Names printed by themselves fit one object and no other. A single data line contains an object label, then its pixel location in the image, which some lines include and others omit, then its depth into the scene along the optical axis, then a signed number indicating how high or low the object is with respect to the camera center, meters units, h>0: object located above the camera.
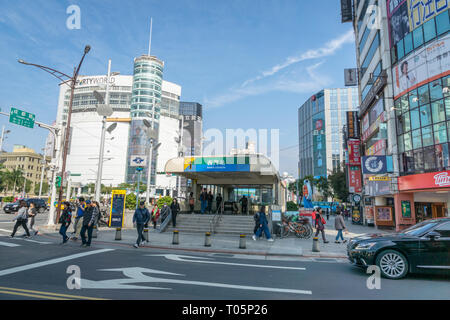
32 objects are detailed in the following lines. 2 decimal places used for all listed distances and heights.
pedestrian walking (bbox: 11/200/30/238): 12.27 -0.89
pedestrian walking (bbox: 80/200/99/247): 10.68 -0.84
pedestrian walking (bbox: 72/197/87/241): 12.52 -0.99
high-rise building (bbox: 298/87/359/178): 99.62 +28.55
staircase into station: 16.42 -1.53
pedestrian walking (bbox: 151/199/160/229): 18.31 -1.04
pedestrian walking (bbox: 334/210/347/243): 13.70 -1.08
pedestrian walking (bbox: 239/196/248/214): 21.13 -0.29
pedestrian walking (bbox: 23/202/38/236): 13.45 -0.81
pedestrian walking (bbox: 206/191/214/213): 21.78 -0.10
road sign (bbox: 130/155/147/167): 18.34 +2.61
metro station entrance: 17.56 +1.69
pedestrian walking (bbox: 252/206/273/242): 13.82 -1.23
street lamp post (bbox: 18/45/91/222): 16.27 +7.46
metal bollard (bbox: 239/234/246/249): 11.59 -1.82
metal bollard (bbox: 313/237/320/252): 11.17 -1.79
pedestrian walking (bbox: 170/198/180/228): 17.03 -0.68
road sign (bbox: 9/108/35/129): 16.42 +4.89
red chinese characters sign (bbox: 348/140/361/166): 31.53 +5.51
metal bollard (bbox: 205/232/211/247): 11.90 -1.78
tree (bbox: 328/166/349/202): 45.38 +2.99
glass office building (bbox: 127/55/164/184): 102.81 +36.89
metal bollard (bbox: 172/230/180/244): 12.16 -1.73
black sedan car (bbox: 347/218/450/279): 6.49 -1.19
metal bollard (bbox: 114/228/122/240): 12.86 -1.70
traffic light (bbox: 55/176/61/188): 18.77 +1.12
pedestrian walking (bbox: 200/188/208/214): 20.98 -0.03
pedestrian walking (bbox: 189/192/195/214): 20.15 -0.34
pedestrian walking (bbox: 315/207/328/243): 14.27 -1.03
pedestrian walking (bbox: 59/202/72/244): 11.42 -1.00
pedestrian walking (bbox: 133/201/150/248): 11.31 -0.85
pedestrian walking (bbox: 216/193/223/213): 21.08 -0.01
